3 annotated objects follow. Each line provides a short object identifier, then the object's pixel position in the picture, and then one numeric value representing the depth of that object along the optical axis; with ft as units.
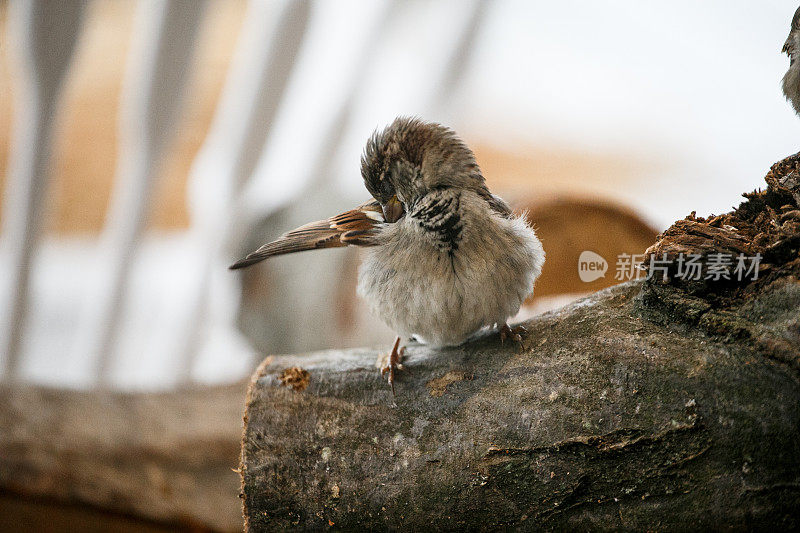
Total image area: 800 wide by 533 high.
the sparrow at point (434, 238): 12.50
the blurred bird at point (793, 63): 12.42
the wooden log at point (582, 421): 12.39
